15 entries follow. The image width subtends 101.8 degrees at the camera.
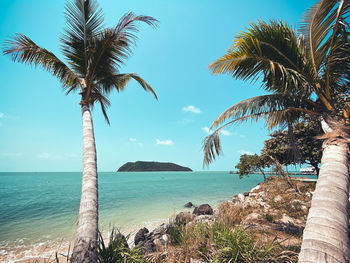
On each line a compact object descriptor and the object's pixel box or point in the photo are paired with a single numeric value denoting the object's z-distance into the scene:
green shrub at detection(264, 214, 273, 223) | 5.36
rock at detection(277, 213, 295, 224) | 5.36
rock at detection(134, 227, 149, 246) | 6.30
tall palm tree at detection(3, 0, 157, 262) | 3.91
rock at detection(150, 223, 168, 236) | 5.72
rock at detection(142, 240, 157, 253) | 4.22
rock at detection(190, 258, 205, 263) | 2.78
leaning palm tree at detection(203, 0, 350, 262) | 1.49
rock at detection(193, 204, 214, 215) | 9.96
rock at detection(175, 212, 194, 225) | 5.46
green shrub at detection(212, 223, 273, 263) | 2.42
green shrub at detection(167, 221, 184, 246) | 4.14
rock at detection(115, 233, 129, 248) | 2.98
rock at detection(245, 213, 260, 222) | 5.46
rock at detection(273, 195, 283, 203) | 7.95
